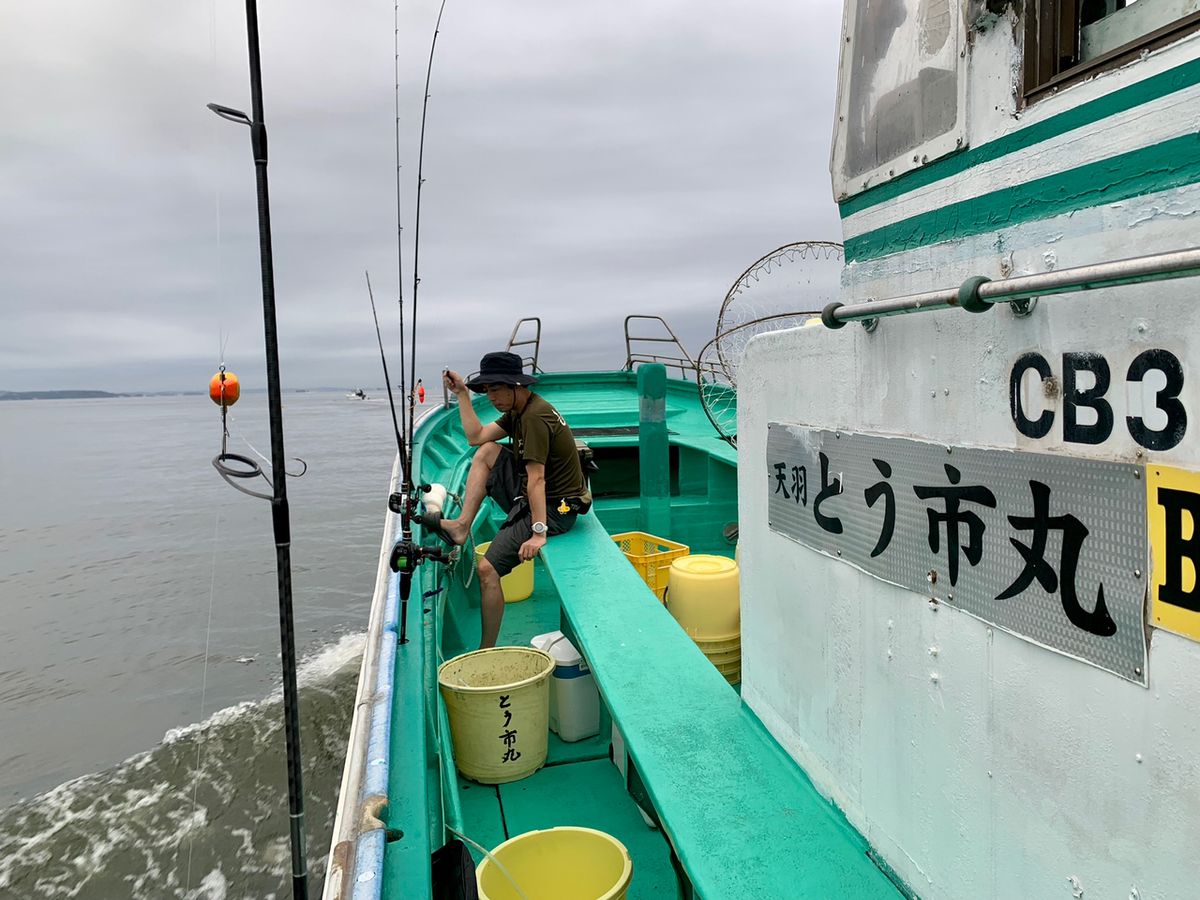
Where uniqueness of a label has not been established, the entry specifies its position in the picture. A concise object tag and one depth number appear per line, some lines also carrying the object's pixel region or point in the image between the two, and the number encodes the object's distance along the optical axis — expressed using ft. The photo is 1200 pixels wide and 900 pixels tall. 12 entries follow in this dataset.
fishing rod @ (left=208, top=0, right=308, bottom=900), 7.51
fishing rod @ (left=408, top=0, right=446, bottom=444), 13.73
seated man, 14.89
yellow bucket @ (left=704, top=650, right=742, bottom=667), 14.32
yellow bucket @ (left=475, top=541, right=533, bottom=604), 19.66
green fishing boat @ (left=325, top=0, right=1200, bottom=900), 3.90
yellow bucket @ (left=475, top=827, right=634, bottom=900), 8.04
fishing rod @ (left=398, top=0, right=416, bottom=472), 12.97
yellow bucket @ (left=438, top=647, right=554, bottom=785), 11.19
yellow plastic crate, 18.34
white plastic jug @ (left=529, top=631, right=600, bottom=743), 12.95
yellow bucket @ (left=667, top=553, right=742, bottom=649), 13.96
